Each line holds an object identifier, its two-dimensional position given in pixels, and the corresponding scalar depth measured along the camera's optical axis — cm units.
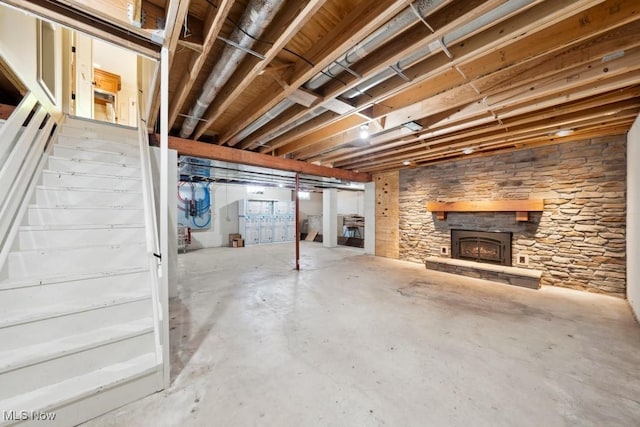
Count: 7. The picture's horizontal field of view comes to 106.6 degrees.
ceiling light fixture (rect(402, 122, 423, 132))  305
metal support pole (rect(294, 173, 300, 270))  497
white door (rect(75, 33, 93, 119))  423
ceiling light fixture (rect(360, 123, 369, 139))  328
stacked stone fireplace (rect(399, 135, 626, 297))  344
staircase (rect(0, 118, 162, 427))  123
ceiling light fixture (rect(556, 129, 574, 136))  328
